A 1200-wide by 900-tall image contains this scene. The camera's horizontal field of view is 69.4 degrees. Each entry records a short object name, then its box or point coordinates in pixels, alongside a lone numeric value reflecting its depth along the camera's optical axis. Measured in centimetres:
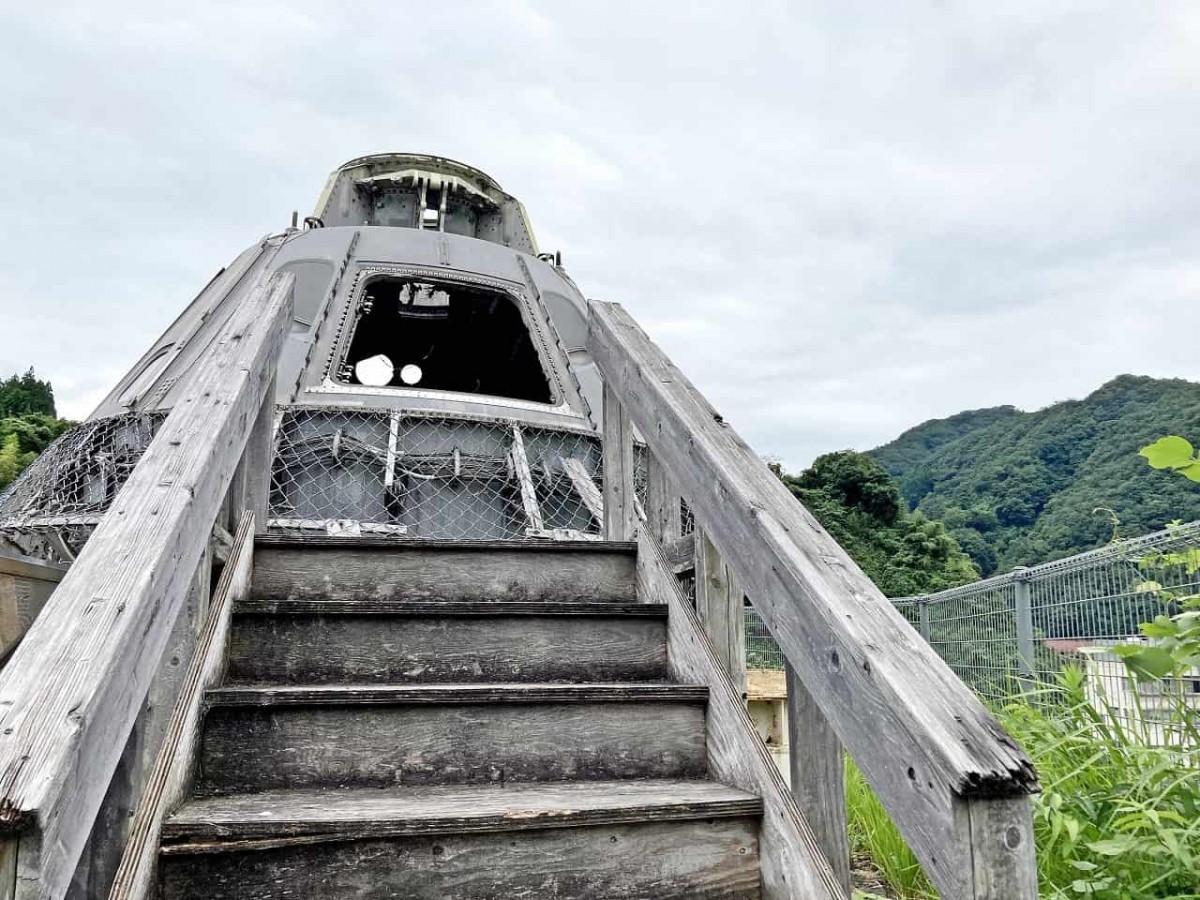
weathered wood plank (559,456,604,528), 549
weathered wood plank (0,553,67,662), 226
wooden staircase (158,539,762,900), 156
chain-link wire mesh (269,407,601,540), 534
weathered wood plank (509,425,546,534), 521
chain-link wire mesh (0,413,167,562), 532
